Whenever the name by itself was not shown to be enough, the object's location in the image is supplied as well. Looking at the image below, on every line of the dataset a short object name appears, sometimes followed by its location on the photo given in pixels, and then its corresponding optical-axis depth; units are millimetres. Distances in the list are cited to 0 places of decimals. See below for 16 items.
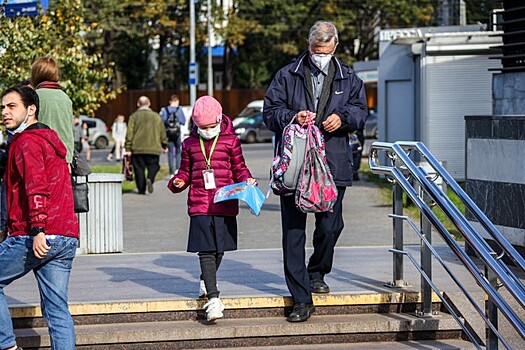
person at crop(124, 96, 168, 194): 18875
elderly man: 7680
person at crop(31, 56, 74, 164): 8789
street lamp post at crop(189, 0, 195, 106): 43366
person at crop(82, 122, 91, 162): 34106
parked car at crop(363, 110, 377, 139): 43244
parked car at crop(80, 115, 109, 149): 45750
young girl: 7719
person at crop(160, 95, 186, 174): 22438
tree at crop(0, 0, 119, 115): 17109
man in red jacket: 6371
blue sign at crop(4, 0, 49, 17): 12833
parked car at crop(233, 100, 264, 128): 49531
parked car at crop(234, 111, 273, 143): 48469
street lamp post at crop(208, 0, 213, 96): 50356
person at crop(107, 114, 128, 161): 34147
